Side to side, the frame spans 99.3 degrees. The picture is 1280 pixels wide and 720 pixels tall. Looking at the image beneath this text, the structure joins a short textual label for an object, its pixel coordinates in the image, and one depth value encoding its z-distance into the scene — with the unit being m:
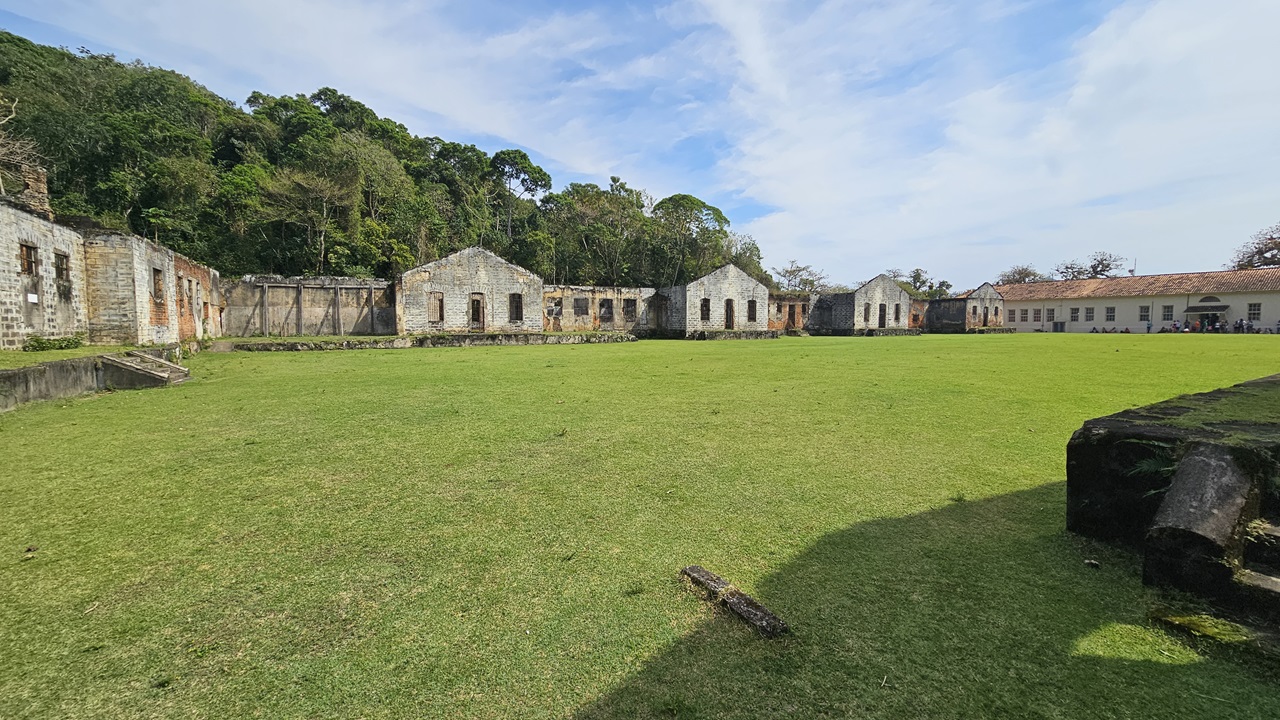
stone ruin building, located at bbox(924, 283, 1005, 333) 39.25
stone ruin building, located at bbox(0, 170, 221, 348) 9.77
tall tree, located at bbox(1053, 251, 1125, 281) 58.16
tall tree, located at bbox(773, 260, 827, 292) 52.81
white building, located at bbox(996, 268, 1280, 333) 35.44
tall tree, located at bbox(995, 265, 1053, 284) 65.25
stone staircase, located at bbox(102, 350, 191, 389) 8.10
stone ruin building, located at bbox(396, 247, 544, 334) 23.25
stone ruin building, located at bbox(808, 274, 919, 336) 34.19
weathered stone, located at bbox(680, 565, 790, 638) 1.99
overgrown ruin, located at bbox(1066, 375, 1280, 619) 2.05
